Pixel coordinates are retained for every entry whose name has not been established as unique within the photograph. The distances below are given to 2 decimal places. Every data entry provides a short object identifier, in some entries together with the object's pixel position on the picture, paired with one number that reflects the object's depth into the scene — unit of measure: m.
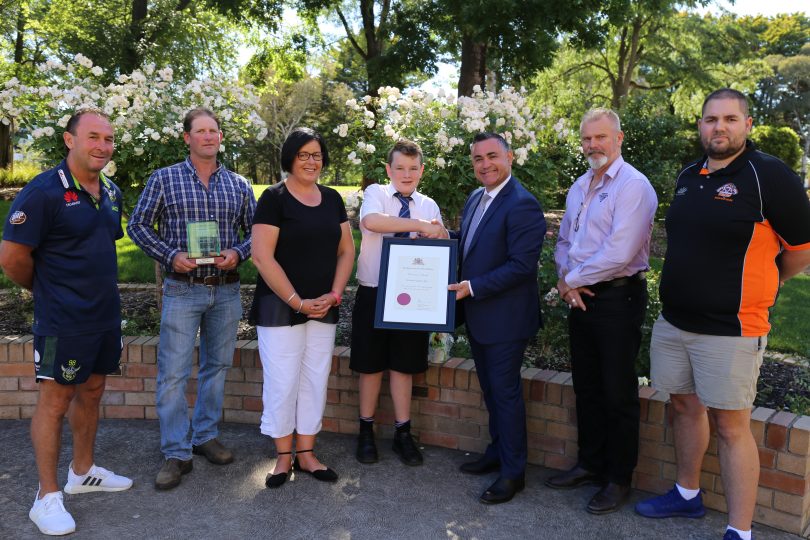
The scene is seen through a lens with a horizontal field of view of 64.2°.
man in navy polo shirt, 3.12
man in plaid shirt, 3.69
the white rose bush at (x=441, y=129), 5.60
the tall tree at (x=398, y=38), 13.06
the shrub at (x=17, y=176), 19.22
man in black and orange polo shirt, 2.90
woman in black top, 3.53
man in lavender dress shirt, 3.31
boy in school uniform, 3.75
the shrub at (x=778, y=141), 26.88
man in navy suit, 3.47
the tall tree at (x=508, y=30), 8.56
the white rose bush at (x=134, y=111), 5.35
